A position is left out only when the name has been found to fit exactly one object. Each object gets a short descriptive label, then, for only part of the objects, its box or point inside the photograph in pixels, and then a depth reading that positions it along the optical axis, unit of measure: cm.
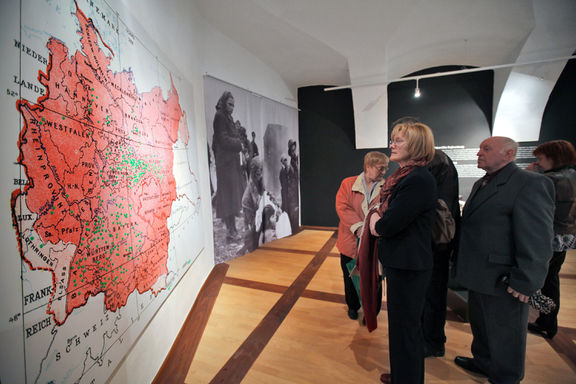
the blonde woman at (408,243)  124
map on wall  75
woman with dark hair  195
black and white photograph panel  360
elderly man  133
